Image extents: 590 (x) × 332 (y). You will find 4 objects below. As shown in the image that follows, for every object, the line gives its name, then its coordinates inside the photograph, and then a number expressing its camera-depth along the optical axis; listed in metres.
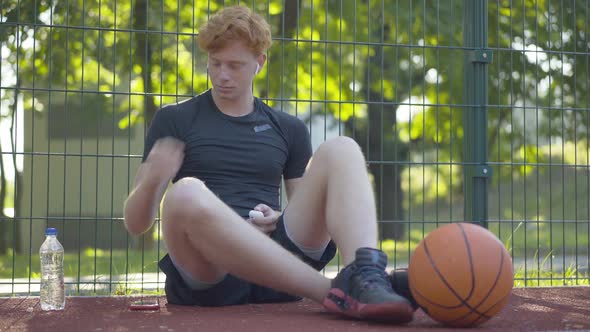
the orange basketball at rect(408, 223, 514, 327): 2.82
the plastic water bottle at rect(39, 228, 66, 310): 3.84
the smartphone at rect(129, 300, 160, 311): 3.57
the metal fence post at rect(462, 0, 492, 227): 5.07
